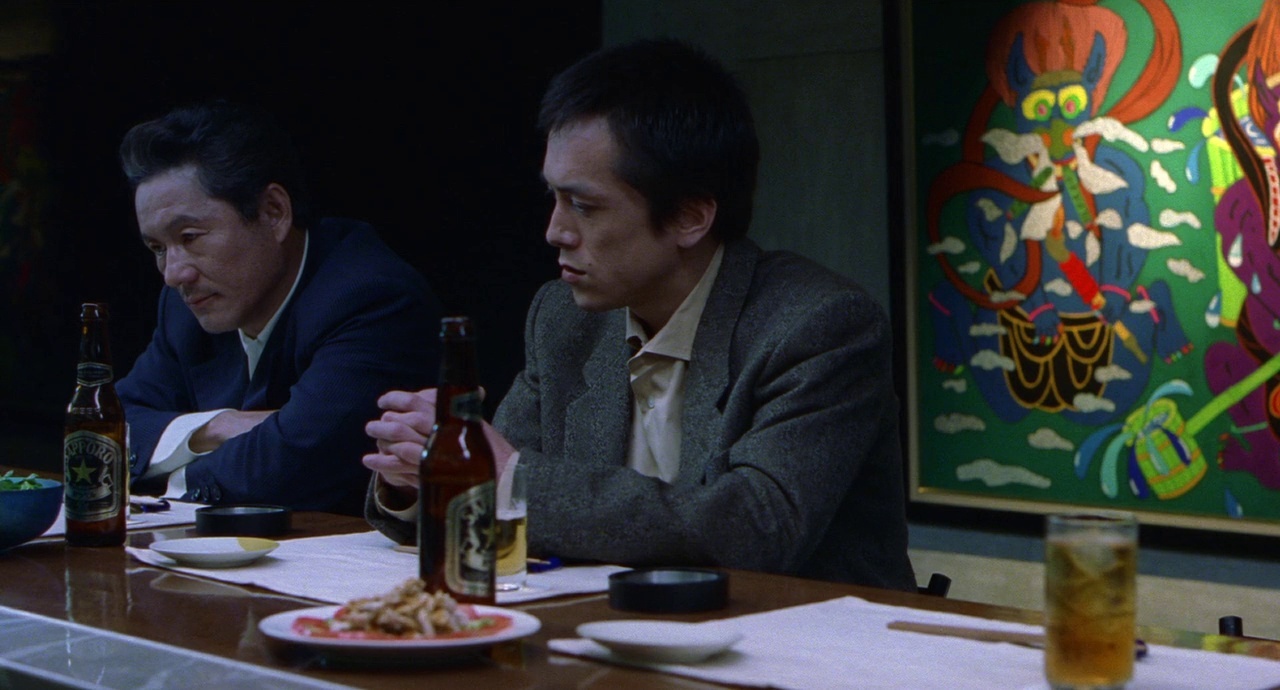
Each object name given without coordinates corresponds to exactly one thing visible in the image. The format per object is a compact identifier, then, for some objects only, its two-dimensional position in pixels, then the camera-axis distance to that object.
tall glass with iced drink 2.00
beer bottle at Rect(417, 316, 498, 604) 2.27
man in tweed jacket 2.65
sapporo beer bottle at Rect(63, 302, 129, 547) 2.70
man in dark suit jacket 3.43
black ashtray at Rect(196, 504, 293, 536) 2.78
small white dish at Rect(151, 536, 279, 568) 2.51
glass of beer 2.42
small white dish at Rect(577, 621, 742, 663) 2.09
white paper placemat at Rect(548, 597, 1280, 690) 2.06
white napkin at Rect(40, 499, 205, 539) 2.86
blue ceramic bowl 2.63
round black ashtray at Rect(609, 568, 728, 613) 2.32
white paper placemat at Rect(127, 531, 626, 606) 2.40
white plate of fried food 2.08
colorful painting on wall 3.78
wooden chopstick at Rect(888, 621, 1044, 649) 2.18
